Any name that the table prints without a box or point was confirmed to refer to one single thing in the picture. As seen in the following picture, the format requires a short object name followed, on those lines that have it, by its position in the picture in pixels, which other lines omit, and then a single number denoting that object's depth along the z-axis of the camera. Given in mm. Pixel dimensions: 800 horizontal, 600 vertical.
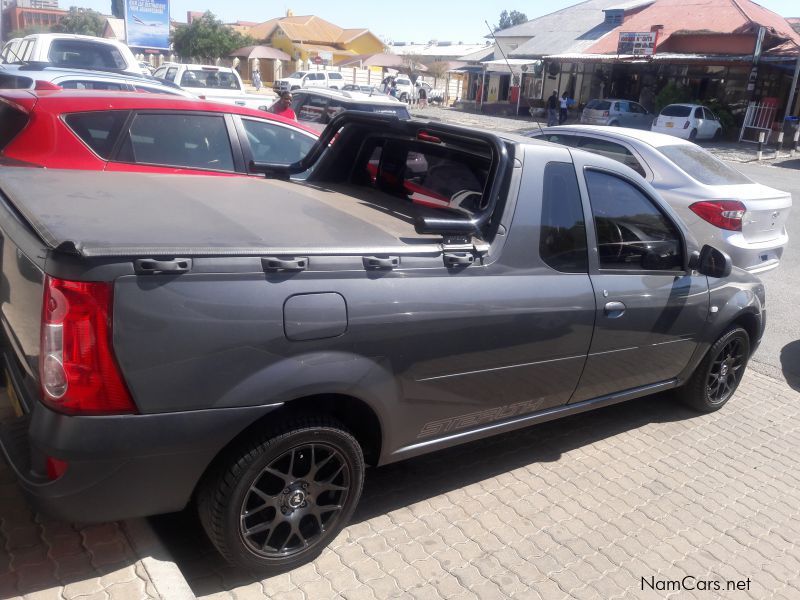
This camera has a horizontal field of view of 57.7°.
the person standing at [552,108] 34219
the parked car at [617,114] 31703
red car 4984
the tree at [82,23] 72781
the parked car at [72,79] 9938
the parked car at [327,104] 13102
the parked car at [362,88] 35812
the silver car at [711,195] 7141
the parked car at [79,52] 13891
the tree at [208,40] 51594
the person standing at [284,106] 10633
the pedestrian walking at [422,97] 46219
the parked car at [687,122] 29594
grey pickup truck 2438
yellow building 53938
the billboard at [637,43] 34344
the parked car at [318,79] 37875
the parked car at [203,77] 18547
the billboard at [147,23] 37281
